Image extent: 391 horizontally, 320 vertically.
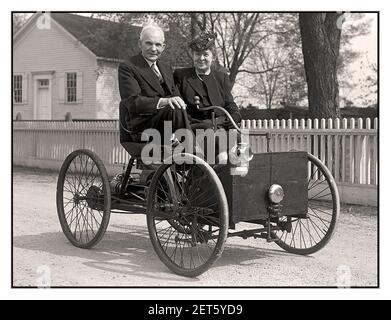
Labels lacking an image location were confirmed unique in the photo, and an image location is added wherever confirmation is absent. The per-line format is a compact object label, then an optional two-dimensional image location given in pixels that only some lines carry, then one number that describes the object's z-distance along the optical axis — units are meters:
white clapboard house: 25.64
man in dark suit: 5.14
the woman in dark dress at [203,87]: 5.42
